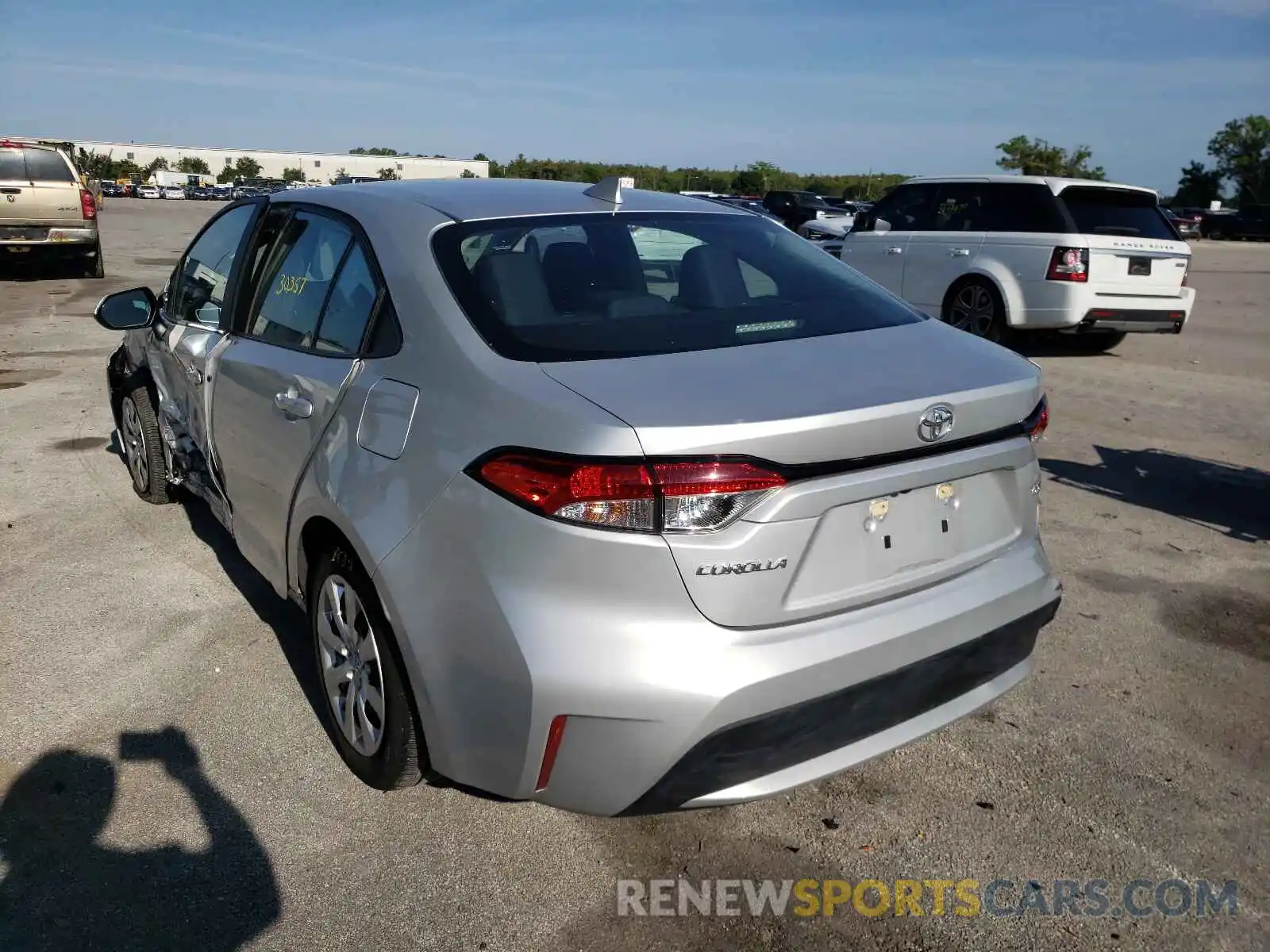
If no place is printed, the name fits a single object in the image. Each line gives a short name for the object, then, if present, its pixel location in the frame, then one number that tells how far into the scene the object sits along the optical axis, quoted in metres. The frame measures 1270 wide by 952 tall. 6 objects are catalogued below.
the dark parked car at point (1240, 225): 44.88
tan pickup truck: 15.22
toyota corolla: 2.20
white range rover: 9.91
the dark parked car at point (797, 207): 26.84
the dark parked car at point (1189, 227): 40.81
